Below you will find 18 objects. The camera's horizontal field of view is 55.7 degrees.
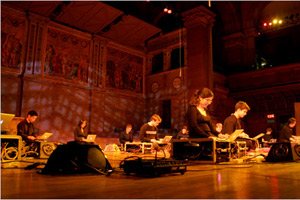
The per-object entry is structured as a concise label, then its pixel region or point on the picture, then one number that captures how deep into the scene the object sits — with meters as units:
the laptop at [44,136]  6.32
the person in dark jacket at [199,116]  4.76
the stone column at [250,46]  16.36
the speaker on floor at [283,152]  5.08
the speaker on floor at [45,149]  5.96
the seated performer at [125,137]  10.38
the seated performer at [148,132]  8.43
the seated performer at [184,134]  11.45
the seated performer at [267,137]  12.16
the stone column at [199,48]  13.25
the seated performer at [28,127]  6.34
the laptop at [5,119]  4.25
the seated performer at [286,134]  6.57
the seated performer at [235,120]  5.88
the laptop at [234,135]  5.00
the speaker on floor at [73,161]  2.90
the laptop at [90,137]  8.98
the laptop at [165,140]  8.28
